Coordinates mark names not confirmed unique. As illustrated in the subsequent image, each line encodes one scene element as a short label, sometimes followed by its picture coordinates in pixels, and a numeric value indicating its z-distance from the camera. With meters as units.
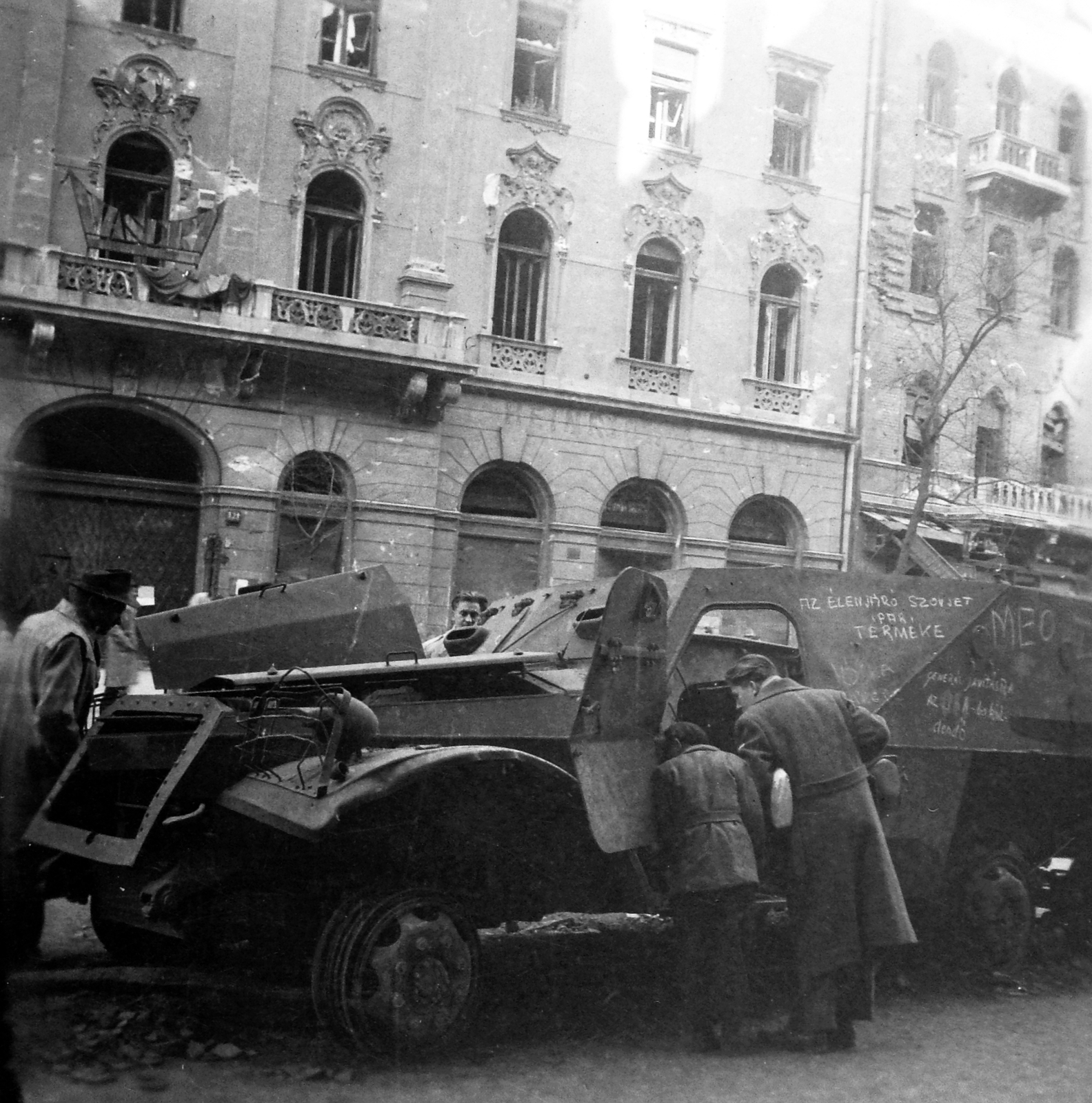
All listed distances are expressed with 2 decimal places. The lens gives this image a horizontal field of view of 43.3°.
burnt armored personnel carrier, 4.72
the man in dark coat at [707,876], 5.25
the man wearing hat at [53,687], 4.90
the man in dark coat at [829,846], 5.45
